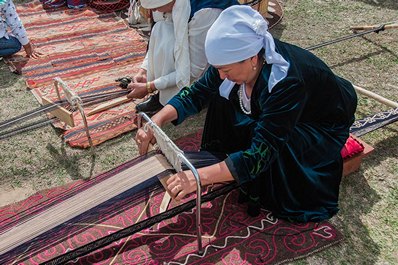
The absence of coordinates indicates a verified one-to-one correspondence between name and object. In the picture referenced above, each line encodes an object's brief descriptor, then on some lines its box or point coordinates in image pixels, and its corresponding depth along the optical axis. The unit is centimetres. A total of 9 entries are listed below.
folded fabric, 276
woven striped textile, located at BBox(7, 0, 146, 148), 356
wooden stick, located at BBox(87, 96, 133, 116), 365
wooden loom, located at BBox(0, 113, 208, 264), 201
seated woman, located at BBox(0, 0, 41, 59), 438
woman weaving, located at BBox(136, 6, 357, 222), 194
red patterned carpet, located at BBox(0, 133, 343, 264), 224
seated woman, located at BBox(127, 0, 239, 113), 314
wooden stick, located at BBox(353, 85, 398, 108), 325
